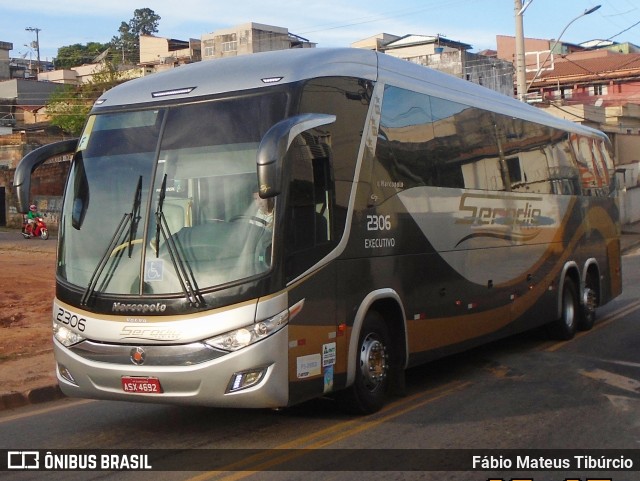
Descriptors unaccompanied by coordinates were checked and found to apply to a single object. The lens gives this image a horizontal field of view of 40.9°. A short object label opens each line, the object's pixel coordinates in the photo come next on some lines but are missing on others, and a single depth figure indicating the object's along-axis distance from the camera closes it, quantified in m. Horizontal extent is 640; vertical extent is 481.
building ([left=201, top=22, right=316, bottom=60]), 63.59
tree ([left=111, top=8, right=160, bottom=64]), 123.31
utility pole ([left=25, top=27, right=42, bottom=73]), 104.97
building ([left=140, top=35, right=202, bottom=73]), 77.38
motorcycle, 34.50
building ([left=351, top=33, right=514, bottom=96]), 55.03
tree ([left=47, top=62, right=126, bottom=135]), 65.44
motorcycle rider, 34.44
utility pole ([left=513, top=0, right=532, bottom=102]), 26.23
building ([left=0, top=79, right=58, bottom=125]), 72.75
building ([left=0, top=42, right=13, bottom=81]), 87.31
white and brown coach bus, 7.04
